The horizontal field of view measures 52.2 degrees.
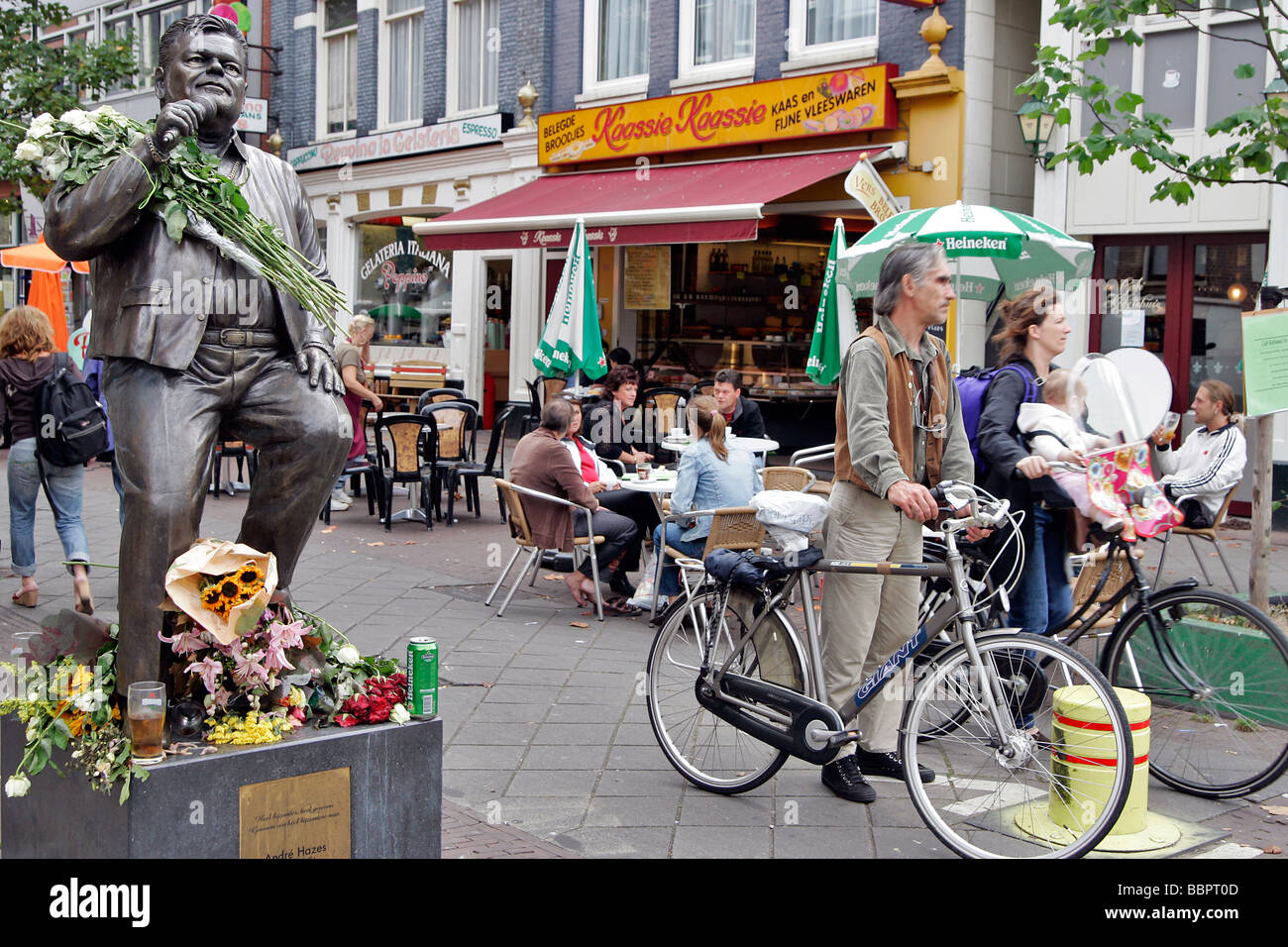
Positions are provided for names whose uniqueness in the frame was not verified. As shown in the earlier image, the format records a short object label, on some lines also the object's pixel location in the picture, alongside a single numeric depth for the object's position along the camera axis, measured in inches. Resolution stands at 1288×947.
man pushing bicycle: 175.0
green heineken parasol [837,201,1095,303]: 332.2
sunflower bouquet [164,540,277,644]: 132.5
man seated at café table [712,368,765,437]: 389.4
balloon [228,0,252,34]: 726.9
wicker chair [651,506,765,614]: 274.8
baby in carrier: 189.0
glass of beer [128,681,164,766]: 126.6
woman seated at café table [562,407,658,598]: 328.2
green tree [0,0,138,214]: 743.7
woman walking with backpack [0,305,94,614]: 304.0
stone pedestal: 125.4
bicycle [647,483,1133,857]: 157.4
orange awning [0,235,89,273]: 597.0
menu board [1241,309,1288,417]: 250.4
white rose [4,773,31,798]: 134.3
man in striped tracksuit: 303.4
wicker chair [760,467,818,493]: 310.2
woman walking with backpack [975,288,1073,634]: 201.5
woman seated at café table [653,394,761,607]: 284.5
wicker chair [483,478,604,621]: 305.6
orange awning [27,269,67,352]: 629.0
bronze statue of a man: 138.3
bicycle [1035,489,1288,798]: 179.3
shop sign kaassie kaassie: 538.0
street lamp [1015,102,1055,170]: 484.7
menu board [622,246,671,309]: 672.4
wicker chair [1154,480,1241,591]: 302.5
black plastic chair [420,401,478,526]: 439.2
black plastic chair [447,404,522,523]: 442.3
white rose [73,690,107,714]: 134.4
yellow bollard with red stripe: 154.2
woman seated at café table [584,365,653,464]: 371.9
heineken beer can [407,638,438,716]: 141.8
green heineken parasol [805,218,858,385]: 414.3
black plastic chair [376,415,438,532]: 422.3
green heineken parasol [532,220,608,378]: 458.0
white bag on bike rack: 179.6
